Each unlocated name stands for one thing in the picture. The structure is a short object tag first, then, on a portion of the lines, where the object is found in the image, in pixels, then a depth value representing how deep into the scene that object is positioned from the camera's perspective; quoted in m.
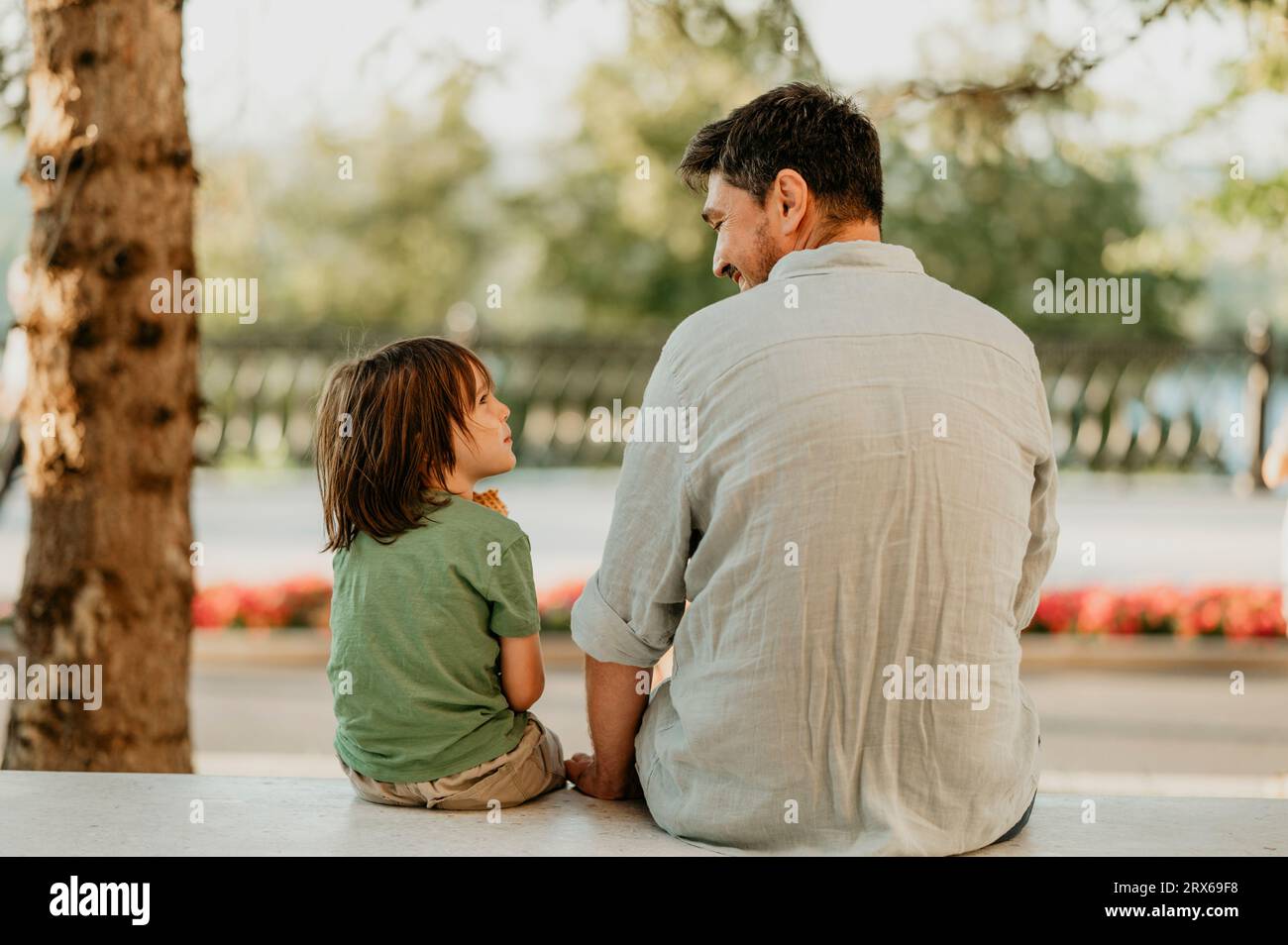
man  2.20
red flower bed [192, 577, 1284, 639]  8.91
